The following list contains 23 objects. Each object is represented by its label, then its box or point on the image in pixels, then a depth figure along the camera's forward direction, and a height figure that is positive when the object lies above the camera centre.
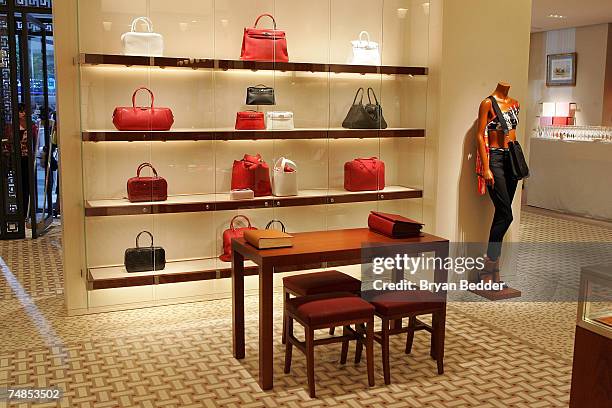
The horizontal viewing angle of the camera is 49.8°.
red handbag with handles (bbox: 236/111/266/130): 5.06 -0.02
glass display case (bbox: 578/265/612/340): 2.42 -0.67
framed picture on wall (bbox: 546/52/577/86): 12.53 +0.99
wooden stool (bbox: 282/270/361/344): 3.84 -0.97
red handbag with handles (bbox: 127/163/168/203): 4.75 -0.52
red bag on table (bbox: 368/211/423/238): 3.90 -0.64
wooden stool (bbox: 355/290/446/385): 3.60 -1.05
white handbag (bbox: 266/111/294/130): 5.17 -0.02
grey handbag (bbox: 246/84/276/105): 5.11 +0.17
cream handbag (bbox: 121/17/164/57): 4.62 +0.51
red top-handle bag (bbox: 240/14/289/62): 5.00 +0.55
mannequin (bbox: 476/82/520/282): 5.16 -0.27
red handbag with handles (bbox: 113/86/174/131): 4.65 -0.02
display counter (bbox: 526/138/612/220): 8.94 -0.79
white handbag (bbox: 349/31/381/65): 5.44 +0.54
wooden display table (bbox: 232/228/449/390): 3.47 -0.75
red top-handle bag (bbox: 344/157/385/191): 5.46 -0.47
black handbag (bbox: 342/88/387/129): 5.44 +0.02
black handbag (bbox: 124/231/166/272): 4.77 -1.03
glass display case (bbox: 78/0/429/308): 4.72 -0.04
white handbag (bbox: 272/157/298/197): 5.18 -0.49
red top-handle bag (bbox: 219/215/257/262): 5.08 -0.91
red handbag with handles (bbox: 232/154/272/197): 5.10 -0.44
